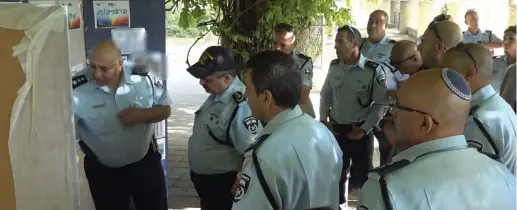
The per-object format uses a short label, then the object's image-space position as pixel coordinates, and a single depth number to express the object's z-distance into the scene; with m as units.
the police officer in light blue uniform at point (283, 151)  1.91
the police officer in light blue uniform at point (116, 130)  3.21
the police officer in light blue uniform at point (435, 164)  1.52
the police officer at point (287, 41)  4.45
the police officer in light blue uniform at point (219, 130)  2.99
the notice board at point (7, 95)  2.28
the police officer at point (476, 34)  6.89
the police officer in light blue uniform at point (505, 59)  4.96
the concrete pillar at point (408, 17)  20.47
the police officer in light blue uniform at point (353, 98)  4.39
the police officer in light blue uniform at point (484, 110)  2.38
